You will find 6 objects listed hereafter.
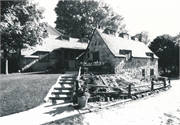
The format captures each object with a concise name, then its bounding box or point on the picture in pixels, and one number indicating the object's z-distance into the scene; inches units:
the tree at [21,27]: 379.6
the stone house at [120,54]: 580.7
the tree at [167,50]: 1083.3
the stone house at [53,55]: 626.8
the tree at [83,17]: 1206.9
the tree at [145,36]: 1901.9
